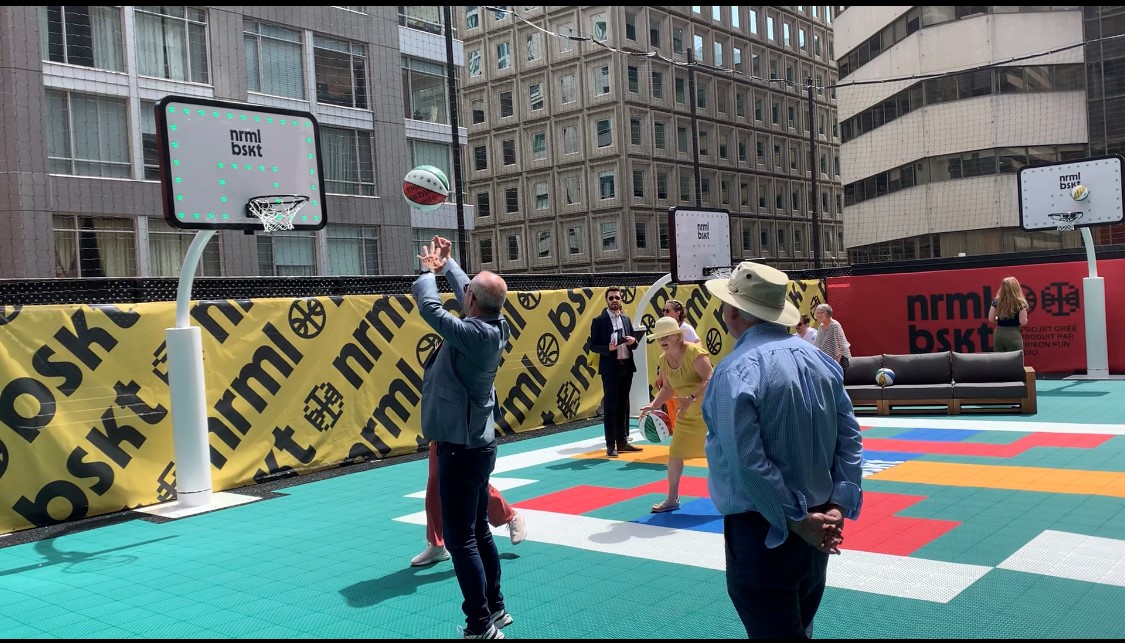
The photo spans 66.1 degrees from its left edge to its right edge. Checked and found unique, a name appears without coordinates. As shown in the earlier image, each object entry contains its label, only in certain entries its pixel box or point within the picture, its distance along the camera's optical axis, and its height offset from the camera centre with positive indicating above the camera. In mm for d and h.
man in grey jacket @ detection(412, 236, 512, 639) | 4535 -659
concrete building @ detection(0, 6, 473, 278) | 22359 +5803
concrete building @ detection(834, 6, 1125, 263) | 40000 +7612
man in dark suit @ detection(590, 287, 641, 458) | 10805 -927
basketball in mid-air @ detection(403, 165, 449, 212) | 7641 +1036
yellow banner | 8219 -898
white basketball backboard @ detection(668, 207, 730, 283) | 13773 +762
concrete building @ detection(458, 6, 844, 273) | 53031 +10300
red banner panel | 17312 -774
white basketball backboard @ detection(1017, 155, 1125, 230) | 16641 +1461
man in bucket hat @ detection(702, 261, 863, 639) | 3021 -653
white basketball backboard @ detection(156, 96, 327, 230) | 8422 +1601
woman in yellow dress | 7348 -849
